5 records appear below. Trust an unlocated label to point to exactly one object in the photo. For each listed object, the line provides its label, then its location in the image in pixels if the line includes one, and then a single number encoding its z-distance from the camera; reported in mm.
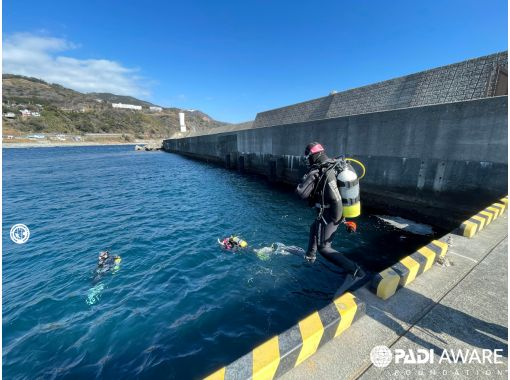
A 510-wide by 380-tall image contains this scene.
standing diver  4027
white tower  83412
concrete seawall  8062
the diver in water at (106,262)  6614
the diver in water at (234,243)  7629
